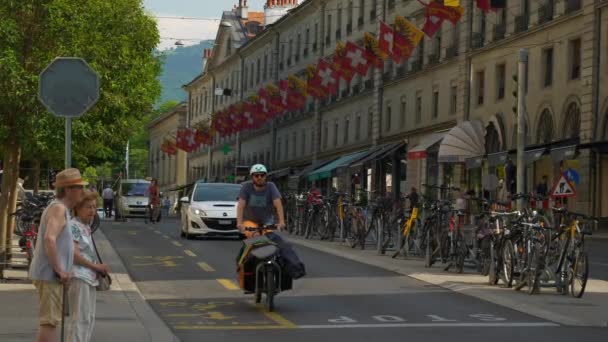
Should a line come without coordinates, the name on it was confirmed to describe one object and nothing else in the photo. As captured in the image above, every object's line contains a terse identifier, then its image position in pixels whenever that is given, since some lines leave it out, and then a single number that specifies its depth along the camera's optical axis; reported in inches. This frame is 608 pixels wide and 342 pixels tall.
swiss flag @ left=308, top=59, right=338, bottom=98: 1942.7
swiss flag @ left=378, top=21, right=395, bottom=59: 1604.3
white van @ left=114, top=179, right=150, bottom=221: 2326.5
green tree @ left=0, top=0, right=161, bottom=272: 826.8
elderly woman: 365.4
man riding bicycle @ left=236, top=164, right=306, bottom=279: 649.6
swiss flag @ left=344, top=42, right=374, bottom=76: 1812.3
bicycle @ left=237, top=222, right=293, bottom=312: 615.2
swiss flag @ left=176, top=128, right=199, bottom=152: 3262.8
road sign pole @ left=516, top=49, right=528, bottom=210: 1186.0
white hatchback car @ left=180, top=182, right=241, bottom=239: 1299.2
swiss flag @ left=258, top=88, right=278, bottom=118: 2378.2
